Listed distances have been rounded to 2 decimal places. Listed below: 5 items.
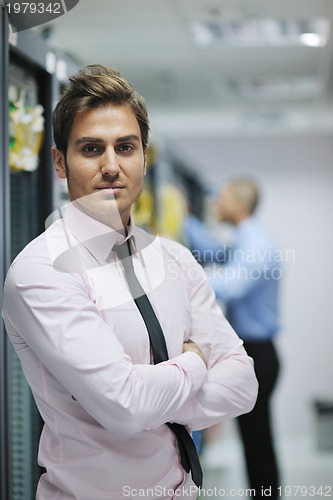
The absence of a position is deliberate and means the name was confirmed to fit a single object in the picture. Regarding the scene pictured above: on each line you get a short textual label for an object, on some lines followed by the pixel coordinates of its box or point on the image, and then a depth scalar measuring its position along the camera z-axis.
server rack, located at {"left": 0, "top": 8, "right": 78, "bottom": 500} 3.68
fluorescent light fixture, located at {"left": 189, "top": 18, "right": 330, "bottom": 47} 6.95
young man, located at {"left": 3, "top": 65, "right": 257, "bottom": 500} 2.65
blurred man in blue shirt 4.02
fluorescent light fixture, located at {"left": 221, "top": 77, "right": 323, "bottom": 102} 9.74
